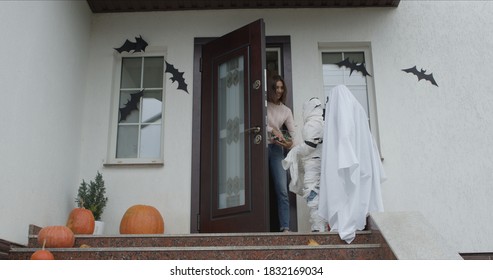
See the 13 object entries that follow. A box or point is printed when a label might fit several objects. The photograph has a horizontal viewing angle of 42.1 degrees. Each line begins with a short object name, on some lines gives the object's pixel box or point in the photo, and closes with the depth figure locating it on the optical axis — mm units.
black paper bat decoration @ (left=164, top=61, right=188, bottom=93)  7062
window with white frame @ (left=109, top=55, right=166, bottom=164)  7000
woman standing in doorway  6426
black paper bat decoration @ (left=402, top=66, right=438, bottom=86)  6934
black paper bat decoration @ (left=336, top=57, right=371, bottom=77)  7215
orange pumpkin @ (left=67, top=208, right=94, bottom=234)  5844
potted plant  6379
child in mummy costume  5645
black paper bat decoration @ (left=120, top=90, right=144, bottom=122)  7148
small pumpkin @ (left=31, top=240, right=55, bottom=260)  4390
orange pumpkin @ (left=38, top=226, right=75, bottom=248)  4922
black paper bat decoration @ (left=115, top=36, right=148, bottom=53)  7227
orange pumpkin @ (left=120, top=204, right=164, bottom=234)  6102
